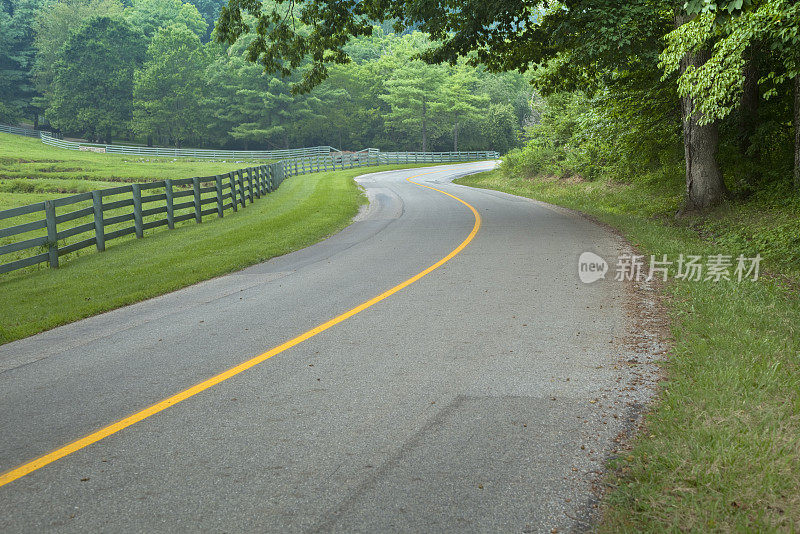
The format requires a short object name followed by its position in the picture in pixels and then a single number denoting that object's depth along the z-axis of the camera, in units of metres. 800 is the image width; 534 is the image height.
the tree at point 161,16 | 87.44
